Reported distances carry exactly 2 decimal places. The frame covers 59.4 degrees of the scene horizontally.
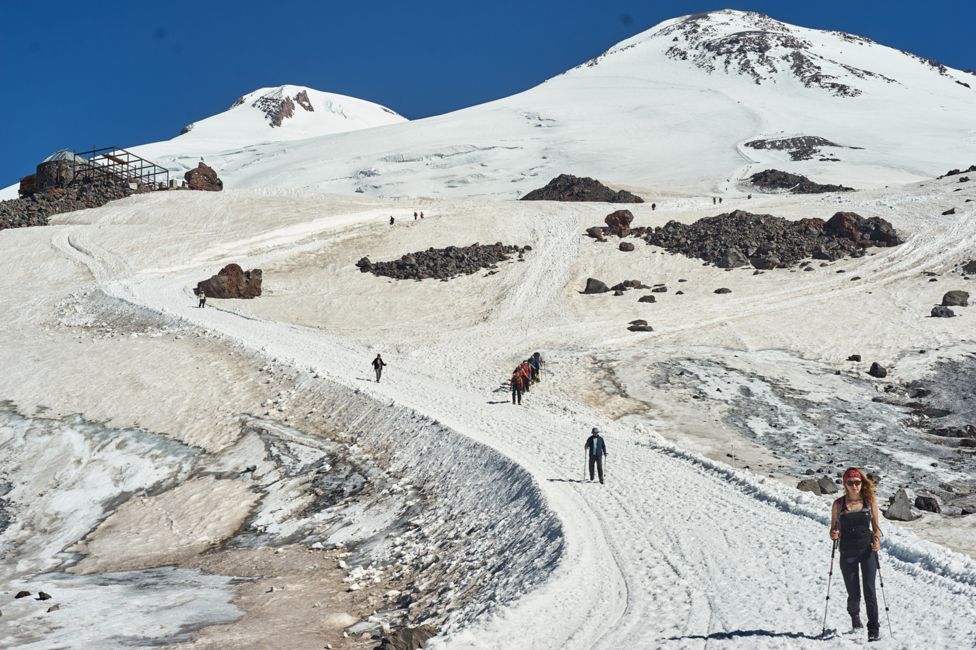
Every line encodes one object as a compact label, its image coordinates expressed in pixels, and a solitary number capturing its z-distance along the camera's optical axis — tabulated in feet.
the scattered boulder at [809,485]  62.59
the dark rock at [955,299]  142.41
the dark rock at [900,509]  54.29
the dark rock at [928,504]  58.59
